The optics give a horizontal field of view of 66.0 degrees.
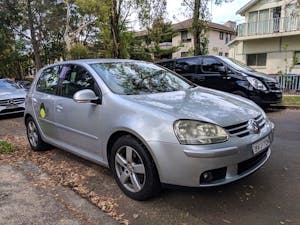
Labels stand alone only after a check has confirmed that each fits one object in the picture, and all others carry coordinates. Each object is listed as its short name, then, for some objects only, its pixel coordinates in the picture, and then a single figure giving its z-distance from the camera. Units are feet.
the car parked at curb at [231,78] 20.34
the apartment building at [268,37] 53.97
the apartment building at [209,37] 89.53
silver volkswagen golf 7.07
